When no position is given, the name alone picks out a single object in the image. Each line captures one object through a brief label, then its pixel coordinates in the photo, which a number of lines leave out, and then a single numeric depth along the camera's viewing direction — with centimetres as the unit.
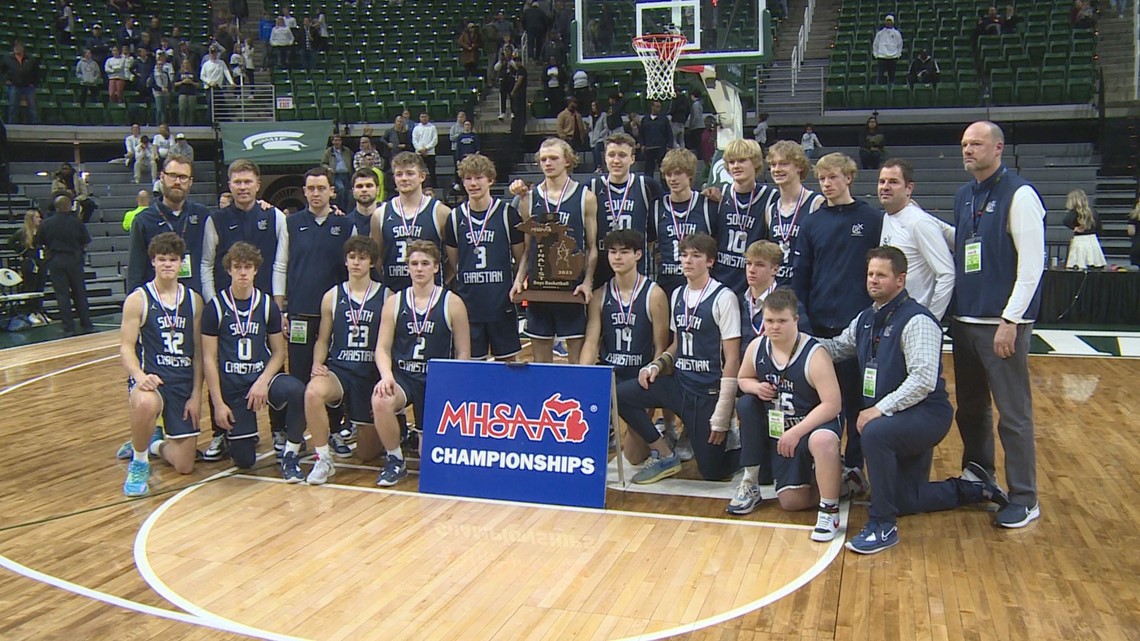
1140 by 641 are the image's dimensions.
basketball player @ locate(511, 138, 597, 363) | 541
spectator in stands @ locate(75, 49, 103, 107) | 1720
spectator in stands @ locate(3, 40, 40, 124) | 1627
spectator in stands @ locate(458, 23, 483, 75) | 1806
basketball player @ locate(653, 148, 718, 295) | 535
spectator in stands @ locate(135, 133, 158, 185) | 1619
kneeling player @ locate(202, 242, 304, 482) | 542
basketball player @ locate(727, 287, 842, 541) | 439
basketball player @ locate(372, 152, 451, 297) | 566
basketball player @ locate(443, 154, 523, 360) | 564
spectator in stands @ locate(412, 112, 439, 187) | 1552
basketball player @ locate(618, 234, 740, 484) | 496
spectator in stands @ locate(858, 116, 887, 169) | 1452
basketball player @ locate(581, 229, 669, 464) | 521
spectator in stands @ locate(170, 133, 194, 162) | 1373
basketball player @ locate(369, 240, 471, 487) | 532
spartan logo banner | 1510
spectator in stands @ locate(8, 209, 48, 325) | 1225
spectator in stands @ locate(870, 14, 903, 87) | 1614
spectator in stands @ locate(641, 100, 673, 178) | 1345
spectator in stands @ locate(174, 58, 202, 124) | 1722
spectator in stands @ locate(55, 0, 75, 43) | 1847
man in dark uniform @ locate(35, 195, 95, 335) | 1105
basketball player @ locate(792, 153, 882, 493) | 477
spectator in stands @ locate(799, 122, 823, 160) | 1477
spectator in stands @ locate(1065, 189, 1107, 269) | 1085
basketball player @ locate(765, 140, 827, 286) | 497
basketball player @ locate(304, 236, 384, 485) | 545
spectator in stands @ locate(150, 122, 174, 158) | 1603
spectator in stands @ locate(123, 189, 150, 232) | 1228
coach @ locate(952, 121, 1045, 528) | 423
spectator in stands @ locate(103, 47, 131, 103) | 1725
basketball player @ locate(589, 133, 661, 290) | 555
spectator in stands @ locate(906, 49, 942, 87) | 1579
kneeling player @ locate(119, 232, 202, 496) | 528
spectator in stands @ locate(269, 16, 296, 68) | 1895
